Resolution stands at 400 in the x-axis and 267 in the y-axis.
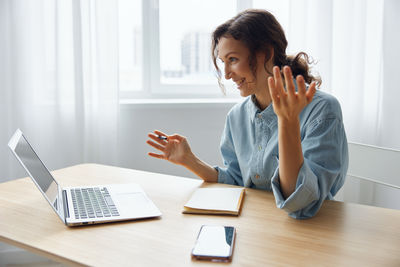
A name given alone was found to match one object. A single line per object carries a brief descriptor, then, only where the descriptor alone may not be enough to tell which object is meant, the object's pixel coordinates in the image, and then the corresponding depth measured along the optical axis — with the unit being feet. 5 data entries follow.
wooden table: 2.87
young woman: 3.41
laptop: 3.55
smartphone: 2.84
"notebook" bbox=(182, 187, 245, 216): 3.77
